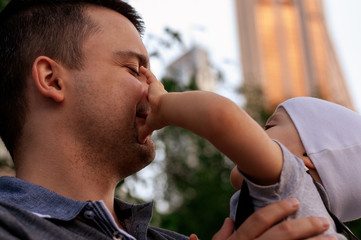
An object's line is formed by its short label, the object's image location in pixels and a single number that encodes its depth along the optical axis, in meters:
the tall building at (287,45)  47.50
